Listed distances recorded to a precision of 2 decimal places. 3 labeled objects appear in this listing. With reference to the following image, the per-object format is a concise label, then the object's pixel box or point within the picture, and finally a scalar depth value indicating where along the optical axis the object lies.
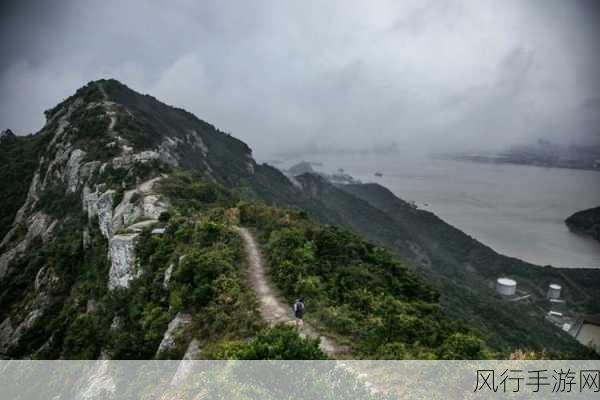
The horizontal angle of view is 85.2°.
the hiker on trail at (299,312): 12.19
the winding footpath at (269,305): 11.46
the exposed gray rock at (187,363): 9.91
